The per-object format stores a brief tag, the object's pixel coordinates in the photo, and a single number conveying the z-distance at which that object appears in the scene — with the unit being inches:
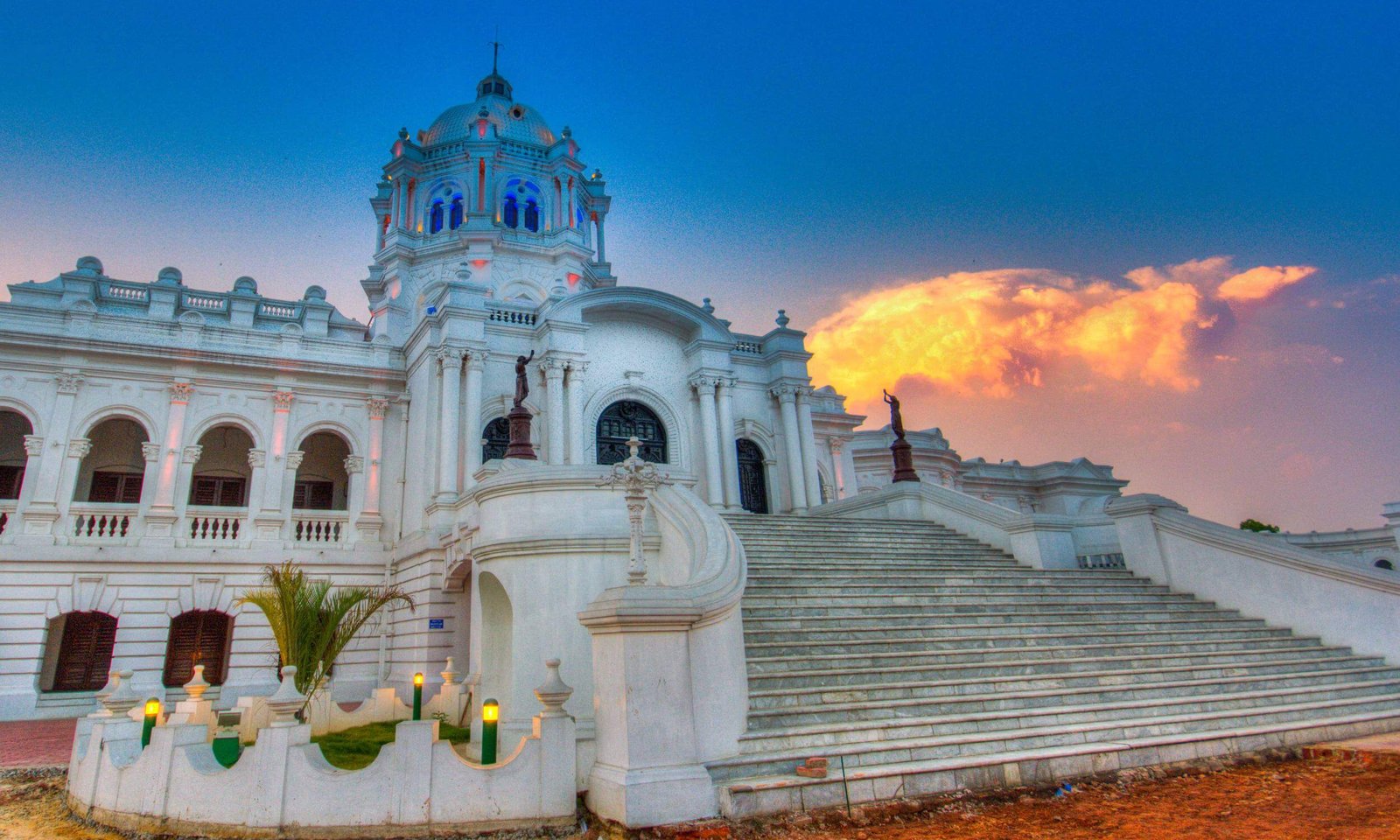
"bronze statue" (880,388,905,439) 761.0
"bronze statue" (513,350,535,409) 633.0
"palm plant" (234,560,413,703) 419.8
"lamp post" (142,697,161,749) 336.5
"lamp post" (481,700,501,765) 294.4
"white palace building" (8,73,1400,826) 317.7
